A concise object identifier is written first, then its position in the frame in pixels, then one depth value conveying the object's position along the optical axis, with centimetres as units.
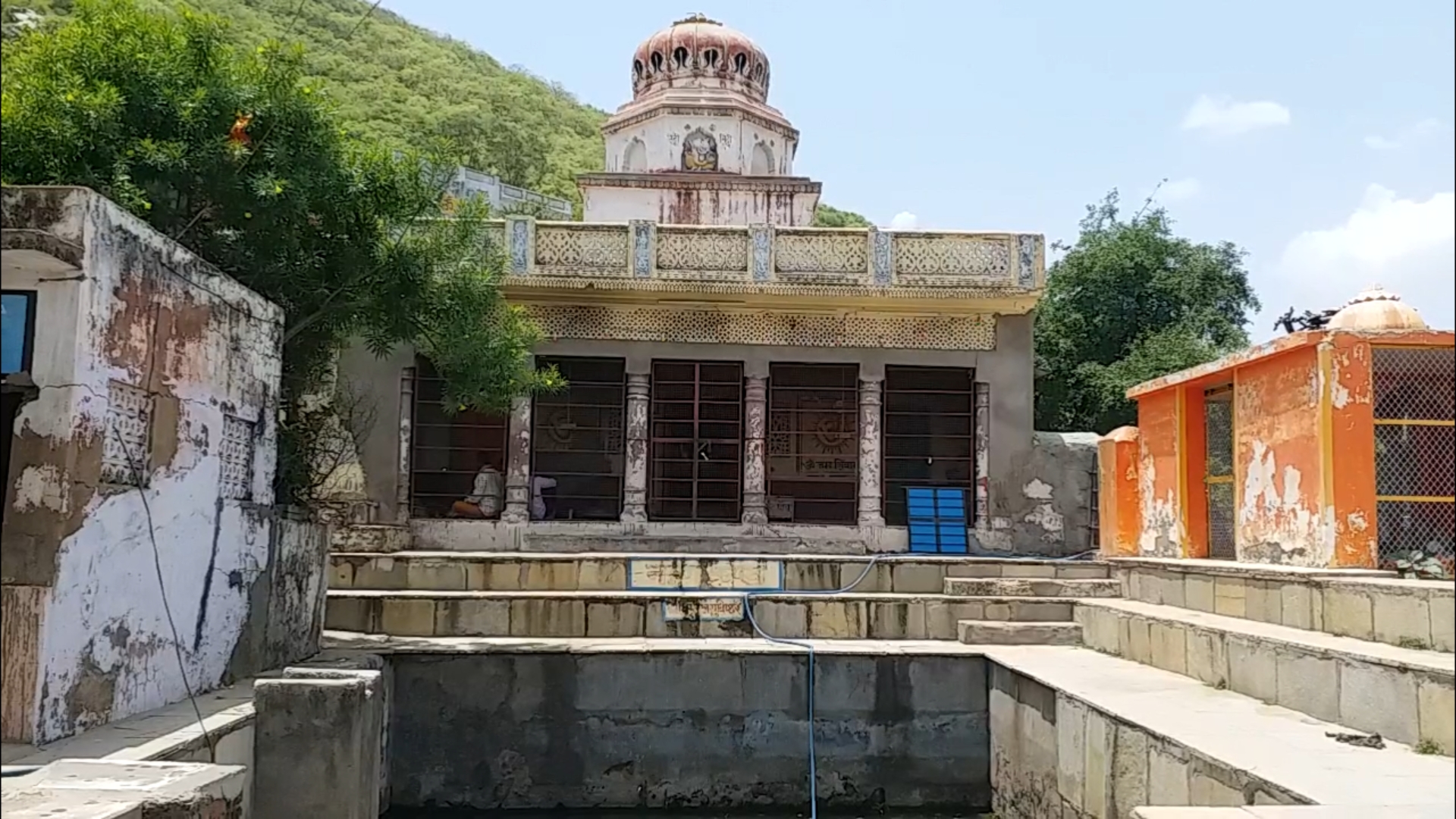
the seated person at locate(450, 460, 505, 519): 1565
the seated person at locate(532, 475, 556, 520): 1634
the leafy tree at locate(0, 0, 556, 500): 828
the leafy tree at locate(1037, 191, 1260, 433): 2189
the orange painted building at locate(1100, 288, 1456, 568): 839
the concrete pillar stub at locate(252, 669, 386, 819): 663
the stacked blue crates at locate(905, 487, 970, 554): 1528
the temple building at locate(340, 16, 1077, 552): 1516
